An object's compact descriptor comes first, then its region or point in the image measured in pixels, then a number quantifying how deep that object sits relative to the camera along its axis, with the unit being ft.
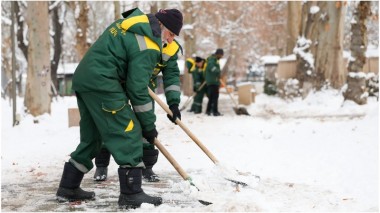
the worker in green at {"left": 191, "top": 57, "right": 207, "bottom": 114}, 48.91
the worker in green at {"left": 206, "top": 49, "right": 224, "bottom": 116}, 45.52
